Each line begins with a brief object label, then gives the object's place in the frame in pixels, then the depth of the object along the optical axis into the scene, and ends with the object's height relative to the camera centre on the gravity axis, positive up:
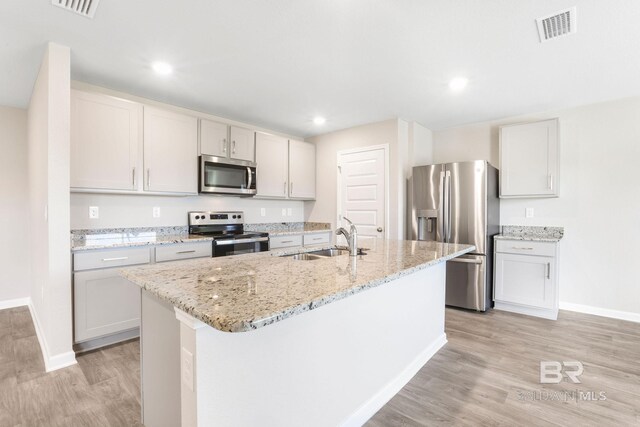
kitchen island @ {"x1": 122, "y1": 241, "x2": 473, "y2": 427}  1.03 -0.55
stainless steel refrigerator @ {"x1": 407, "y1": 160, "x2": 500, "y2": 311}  3.56 -0.07
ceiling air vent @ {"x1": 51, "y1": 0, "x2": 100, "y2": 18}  1.81 +1.22
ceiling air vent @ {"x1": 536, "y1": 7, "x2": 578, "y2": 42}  1.91 +1.20
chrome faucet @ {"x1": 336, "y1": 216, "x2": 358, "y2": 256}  2.01 -0.20
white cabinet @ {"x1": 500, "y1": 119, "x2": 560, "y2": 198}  3.54 +0.62
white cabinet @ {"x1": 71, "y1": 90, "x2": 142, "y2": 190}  2.63 +0.63
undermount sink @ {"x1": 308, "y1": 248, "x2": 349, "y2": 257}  2.38 -0.31
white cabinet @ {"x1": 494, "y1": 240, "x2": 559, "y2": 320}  3.36 -0.74
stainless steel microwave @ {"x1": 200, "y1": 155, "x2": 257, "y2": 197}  3.47 +0.41
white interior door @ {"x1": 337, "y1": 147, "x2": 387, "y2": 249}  4.18 +0.30
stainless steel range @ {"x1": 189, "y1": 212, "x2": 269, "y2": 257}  3.30 -0.26
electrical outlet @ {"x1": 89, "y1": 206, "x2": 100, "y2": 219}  2.97 -0.01
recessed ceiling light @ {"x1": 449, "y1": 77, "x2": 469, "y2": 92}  2.85 +1.21
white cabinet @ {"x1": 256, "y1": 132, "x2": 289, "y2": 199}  4.12 +0.63
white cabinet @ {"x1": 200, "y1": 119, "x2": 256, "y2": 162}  3.53 +0.84
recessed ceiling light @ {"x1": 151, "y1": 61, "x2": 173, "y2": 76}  2.56 +1.21
